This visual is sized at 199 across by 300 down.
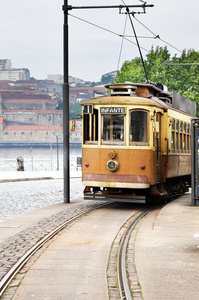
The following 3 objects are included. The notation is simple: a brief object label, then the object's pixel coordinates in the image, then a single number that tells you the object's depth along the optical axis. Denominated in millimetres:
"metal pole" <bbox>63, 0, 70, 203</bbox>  16984
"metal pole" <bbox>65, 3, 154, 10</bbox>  16228
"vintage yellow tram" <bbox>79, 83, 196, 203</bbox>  15109
